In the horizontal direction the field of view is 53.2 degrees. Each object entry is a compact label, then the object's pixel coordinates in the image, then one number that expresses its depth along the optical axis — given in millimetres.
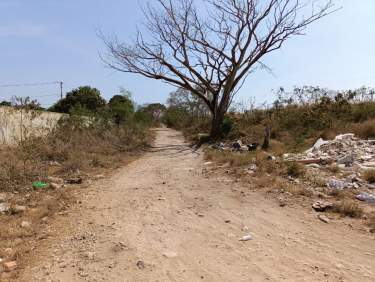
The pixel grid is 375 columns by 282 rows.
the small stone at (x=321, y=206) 5286
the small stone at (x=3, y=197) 5820
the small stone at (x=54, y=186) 6825
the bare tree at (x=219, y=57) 17031
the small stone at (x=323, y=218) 4837
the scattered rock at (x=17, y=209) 5324
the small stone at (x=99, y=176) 8219
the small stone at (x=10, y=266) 3611
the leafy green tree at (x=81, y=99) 32781
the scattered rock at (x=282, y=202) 5636
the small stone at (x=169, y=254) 3760
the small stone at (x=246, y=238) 4203
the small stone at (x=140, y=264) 3510
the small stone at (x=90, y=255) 3807
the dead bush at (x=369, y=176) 6609
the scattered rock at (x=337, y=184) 6297
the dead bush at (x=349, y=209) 5000
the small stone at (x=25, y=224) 4784
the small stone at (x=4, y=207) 5334
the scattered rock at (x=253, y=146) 11947
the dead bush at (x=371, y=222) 4465
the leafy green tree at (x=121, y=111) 22030
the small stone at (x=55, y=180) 7354
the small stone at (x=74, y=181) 7554
